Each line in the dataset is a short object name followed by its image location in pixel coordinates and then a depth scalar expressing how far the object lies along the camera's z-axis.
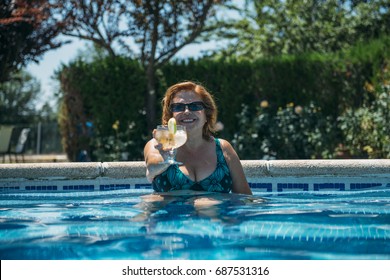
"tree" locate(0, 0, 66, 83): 10.94
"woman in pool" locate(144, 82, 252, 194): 4.69
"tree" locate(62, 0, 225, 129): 11.93
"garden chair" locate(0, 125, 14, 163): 12.77
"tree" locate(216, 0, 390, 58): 19.03
